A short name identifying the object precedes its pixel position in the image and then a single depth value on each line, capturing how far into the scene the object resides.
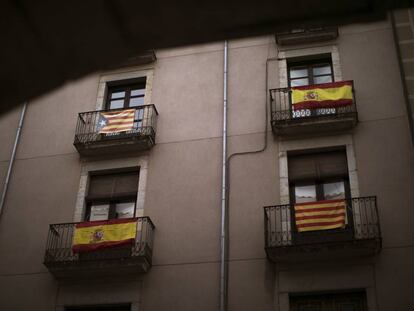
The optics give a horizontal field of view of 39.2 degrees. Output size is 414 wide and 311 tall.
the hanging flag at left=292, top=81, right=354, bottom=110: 14.33
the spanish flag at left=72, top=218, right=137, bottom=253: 13.66
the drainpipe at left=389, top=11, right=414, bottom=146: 13.27
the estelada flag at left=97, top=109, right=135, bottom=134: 15.46
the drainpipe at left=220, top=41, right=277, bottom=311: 12.80
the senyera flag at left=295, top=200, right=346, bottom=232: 12.74
